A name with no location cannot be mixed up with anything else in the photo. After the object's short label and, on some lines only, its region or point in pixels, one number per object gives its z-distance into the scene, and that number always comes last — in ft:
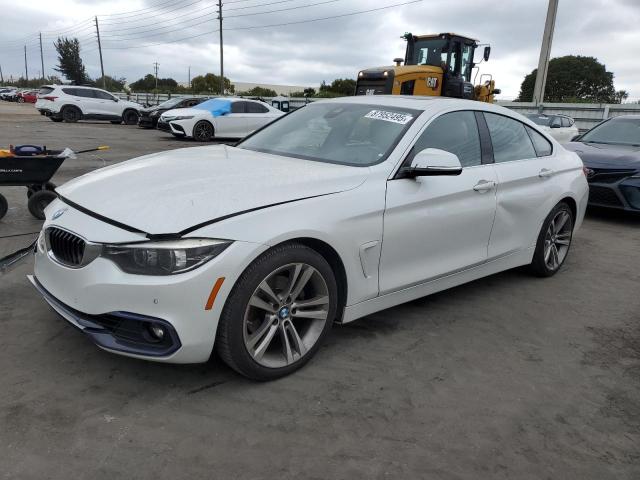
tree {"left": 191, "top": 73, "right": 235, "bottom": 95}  287.61
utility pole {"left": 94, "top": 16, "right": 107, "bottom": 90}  214.28
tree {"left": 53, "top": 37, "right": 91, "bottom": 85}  256.52
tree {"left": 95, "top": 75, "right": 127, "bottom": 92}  264.68
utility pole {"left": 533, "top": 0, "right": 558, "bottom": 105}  72.38
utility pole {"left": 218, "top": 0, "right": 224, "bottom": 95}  148.83
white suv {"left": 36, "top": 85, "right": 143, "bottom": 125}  77.20
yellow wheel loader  44.32
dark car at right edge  23.12
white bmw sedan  8.29
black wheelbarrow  18.48
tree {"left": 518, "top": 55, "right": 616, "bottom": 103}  248.73
